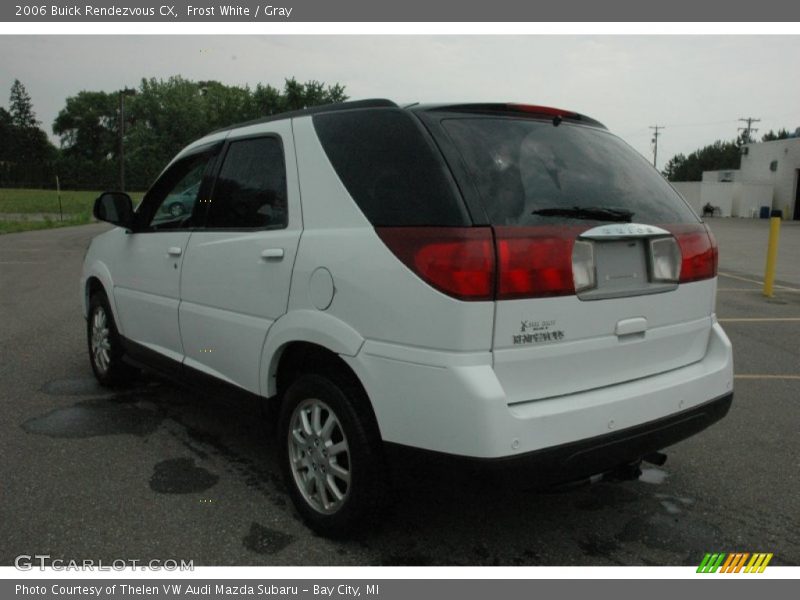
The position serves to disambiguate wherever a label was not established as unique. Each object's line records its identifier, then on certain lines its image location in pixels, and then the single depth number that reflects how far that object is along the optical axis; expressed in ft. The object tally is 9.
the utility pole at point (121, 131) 125.82
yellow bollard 34.01
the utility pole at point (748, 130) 287.48
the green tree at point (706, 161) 322.55
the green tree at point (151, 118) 186.50
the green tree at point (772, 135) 315.04
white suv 7.96
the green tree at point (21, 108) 376.48
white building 164.55
